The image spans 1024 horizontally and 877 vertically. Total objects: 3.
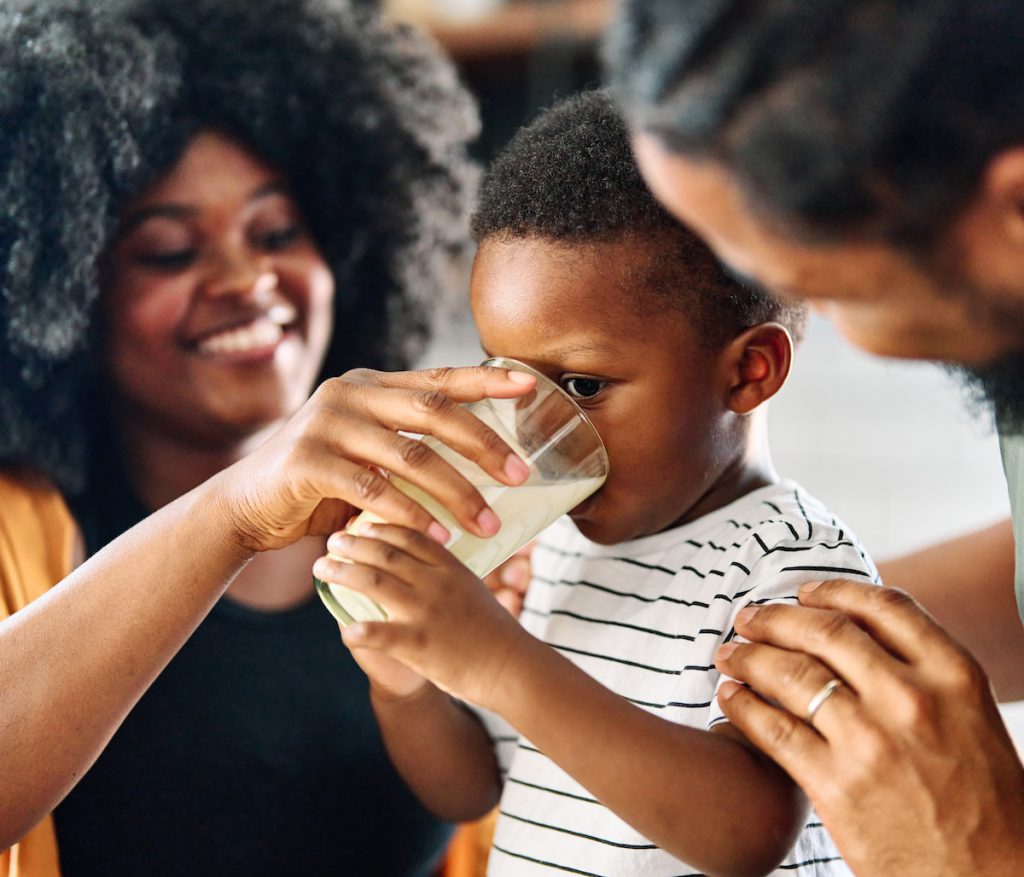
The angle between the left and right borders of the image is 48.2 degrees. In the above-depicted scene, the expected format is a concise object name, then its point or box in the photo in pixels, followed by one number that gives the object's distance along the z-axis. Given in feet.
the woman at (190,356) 4.09
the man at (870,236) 1.82
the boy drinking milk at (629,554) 2.58
